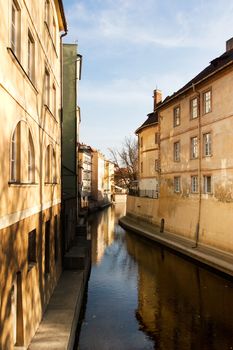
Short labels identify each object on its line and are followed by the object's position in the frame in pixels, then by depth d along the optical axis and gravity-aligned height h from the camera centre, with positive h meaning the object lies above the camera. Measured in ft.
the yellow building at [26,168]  19.75 +1.27
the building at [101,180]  234.79 +4.40
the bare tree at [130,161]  184.38 +12.41
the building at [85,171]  180.59 +8.21
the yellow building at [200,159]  62.62 +5.20
